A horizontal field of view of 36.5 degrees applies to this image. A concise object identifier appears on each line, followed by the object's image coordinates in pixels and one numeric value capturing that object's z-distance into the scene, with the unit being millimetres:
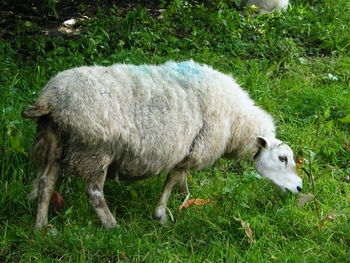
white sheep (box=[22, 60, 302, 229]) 3475
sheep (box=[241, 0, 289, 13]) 8219
